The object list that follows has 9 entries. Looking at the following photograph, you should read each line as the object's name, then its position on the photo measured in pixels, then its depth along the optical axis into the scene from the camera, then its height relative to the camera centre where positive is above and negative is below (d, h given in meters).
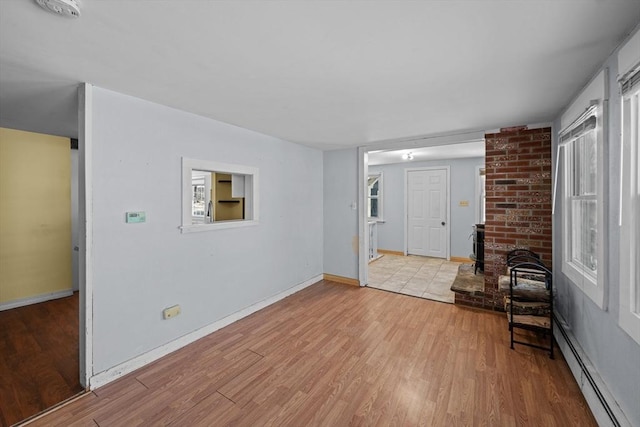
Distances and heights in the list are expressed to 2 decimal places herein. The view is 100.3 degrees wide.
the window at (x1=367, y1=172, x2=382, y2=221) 7.15 +0.46
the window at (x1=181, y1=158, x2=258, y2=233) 2.71 +0.26
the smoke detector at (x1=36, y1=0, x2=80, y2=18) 1.18 +0.94
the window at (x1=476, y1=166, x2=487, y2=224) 5.89 +0.47
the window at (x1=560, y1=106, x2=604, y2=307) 1.78 +0.11
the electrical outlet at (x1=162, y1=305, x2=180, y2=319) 2.52 -0.95
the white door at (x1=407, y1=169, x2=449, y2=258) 6.34 +0.00
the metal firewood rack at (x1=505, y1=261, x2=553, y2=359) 2.48 -0.89
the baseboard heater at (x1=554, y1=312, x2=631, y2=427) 1.49 -1.13
